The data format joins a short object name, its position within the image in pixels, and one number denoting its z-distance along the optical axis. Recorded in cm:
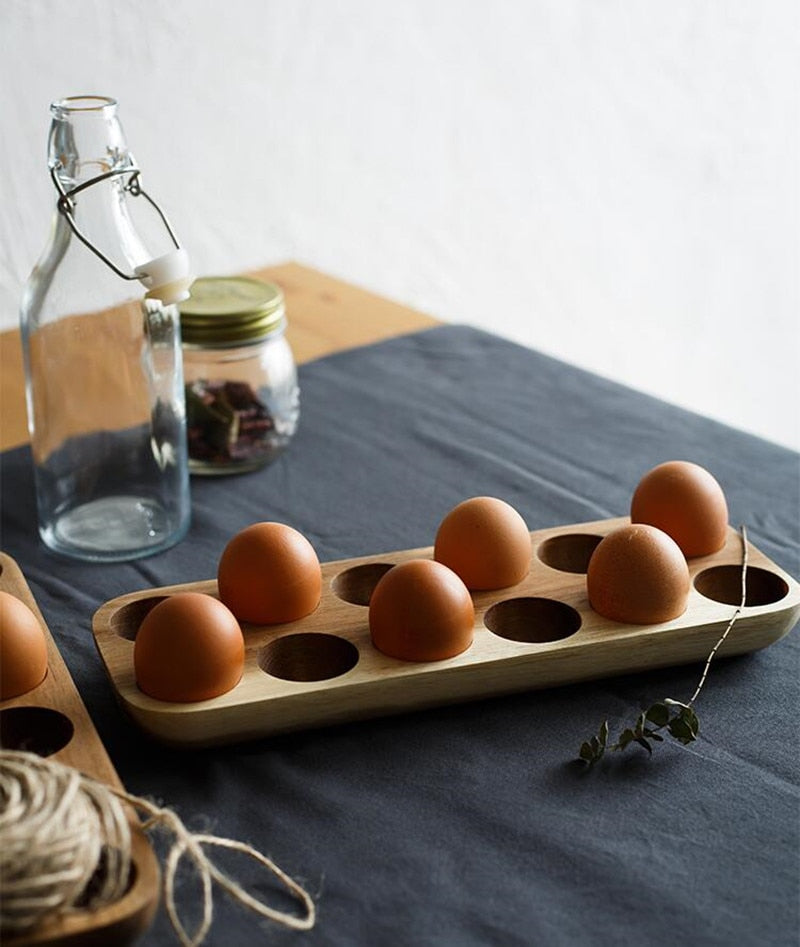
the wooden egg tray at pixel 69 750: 50
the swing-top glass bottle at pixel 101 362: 82
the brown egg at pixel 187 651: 64
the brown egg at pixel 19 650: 66
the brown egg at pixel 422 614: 68
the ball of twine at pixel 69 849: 48
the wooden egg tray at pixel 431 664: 66
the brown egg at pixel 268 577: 72
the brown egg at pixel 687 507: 80
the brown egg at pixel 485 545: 76
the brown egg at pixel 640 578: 72
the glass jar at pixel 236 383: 100
